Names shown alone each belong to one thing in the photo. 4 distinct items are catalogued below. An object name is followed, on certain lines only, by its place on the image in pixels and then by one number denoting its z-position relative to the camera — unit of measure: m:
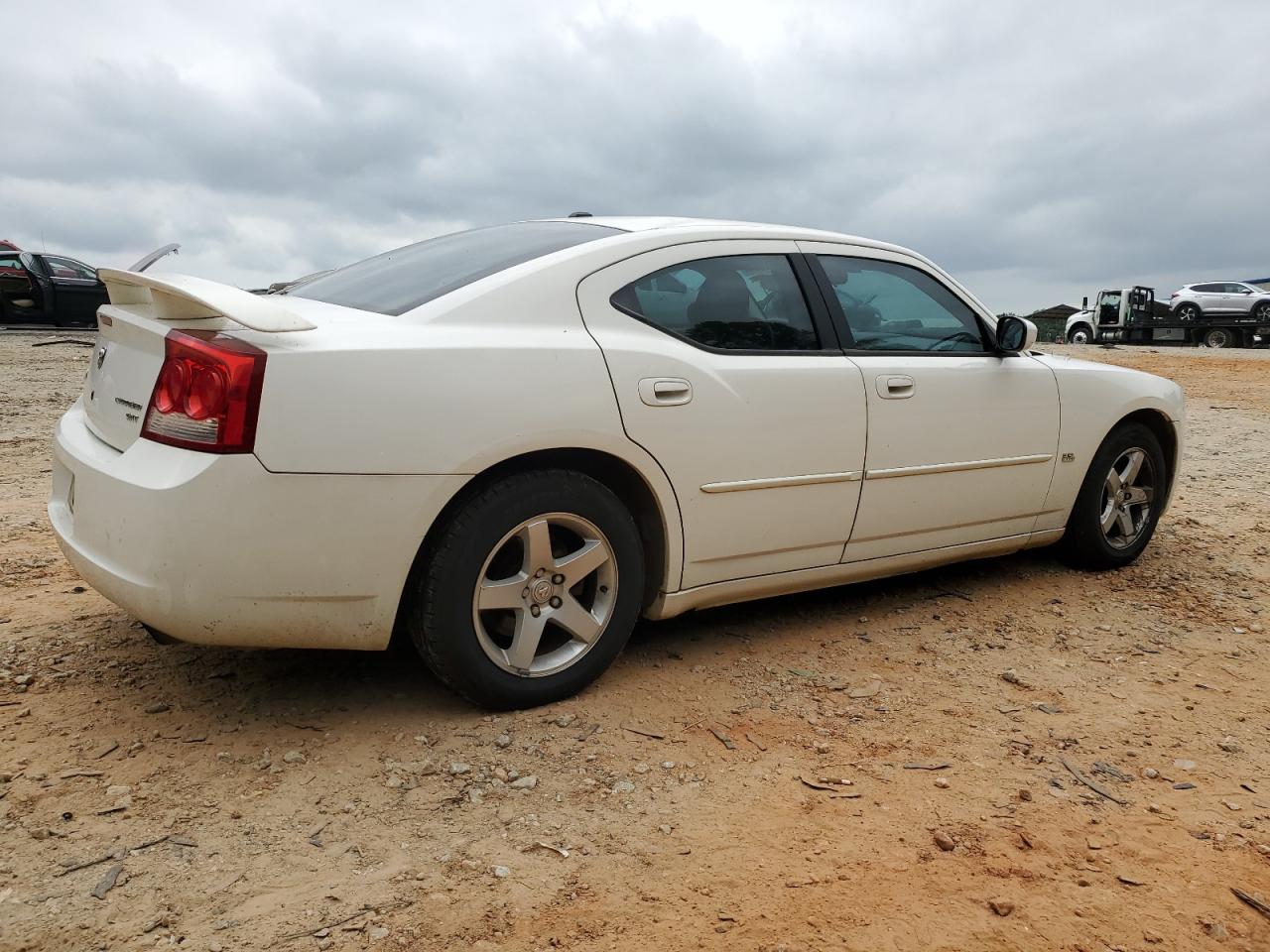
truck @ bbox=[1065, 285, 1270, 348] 30.86
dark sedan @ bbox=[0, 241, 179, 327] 16.42
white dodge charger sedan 2.60
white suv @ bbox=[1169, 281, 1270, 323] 30.34
